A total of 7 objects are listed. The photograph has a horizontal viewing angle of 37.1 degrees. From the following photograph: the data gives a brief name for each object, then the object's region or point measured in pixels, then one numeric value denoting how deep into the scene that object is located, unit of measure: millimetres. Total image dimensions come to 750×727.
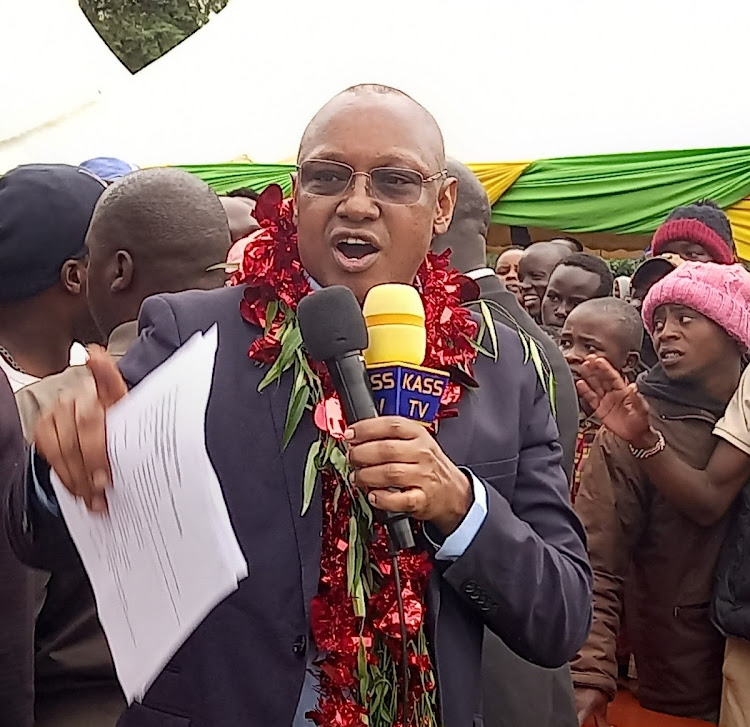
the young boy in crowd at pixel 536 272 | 6105
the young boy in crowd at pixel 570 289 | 5203
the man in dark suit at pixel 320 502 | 1683
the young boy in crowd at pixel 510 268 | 6691
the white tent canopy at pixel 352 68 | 9062
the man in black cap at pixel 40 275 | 2432
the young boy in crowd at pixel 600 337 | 4152
